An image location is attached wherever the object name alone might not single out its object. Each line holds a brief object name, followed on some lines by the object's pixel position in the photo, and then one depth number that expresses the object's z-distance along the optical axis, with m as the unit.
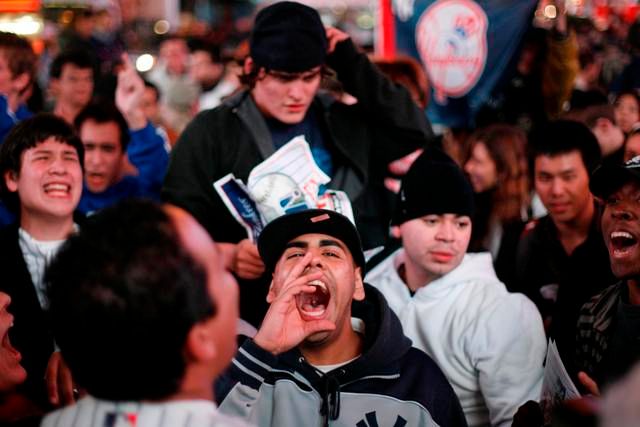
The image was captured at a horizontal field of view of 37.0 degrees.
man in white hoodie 3.61
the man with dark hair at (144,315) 1.79
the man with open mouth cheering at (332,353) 3.06
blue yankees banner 6.99
